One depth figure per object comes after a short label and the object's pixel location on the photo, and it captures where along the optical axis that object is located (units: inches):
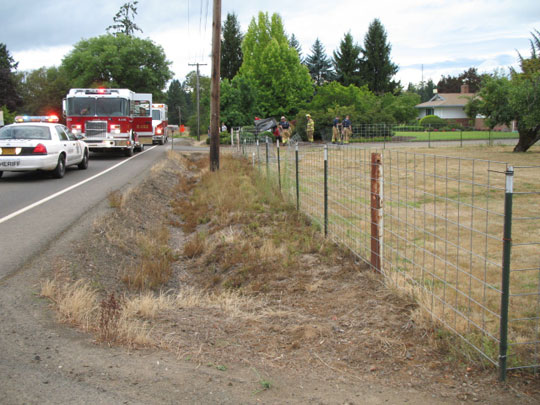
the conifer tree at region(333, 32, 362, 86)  3117.6
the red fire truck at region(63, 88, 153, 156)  889.5
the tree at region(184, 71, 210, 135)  2122.3
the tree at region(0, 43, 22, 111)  2726.4
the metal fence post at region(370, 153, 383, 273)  256.5
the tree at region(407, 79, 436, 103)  4881.6
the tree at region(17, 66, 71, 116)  3223.4
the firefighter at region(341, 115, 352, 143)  1274.6
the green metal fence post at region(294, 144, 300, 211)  414.2
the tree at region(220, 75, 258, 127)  1792.2
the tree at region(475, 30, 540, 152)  1012.5
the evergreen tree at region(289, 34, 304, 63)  3440.0
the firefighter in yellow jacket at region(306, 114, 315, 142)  1319.1
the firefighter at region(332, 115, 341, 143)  1291.8
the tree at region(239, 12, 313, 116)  2365.9
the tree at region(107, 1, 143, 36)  2908.5
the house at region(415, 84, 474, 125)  2997.0
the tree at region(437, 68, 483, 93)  3629.4
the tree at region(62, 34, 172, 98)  2358.5
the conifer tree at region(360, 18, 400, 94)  3125.0
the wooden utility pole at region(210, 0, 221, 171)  746.2
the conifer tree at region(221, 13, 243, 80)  3198.8
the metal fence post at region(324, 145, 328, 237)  329.7
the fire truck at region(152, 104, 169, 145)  1550.2
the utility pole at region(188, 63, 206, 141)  2140.7
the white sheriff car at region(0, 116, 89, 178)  573.9
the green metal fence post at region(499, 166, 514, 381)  152.3
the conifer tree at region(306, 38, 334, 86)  3244.1
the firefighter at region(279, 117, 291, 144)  1236.5
